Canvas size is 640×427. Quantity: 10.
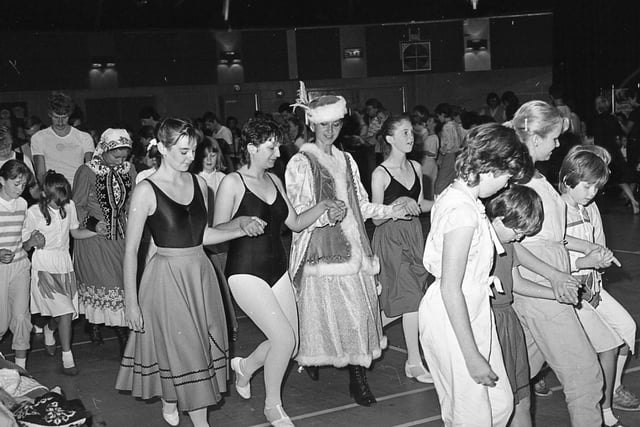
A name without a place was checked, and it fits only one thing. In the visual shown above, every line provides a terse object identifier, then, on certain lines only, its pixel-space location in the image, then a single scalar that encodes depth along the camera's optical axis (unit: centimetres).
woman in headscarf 643
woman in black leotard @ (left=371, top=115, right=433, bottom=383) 557
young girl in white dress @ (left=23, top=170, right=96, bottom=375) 622
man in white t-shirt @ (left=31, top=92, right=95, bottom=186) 741
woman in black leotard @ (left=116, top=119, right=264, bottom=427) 447
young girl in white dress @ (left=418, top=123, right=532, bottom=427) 318
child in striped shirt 594
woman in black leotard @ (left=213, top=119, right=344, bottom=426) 455
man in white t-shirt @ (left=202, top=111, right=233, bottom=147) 1366
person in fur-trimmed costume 512
